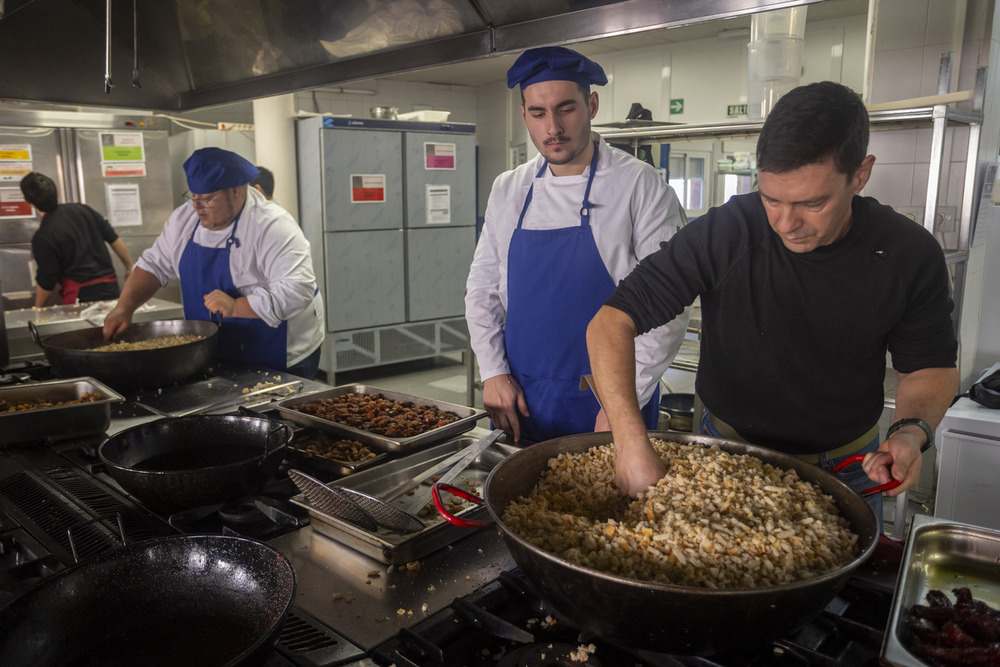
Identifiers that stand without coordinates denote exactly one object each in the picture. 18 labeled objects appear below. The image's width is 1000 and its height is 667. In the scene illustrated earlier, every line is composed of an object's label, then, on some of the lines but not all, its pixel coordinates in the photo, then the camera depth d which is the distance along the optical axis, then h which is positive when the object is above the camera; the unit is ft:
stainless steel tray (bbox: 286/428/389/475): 5.42 -1.92
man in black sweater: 4.25 -0.60
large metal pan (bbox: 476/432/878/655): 2.70 -1.53
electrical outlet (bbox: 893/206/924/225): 11.62 +0.10
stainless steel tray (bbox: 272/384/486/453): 5.82 -1.84
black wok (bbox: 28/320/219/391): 7.52 -1.58
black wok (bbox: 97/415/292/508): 4.45 -1.69
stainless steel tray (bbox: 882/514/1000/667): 3.54 -1.76
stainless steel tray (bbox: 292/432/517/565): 4.13 -1.94
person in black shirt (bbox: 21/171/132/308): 15.70 -0.70
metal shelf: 9.77 +1.47
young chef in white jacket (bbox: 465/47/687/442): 6.84 -0.28
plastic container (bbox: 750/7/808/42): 11.87 +3.24
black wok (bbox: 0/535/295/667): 3.13 -1.82
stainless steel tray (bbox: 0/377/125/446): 6.26 -1.84
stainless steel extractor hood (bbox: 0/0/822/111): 4.88 +1.59
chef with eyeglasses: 9.09 -0.72
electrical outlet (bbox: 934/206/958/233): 11.55 +0.00
